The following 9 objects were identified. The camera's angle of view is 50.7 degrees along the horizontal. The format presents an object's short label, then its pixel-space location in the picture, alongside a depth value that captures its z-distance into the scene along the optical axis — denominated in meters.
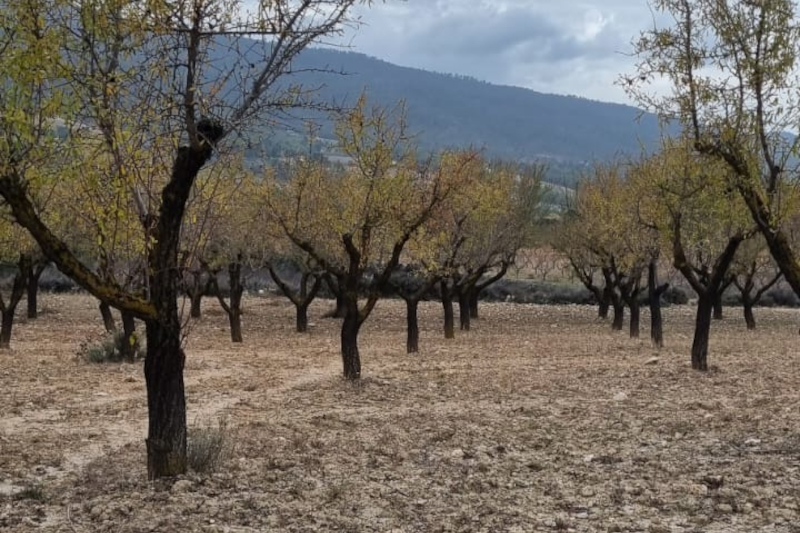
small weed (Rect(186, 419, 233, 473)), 8.57
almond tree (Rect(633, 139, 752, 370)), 12.90
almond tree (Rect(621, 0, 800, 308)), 10.40
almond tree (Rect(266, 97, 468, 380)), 17.12
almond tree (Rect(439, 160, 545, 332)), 29.14
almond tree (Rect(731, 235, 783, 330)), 34.06
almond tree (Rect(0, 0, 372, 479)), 7.22
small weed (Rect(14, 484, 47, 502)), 7.89
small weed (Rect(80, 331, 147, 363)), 21.02
